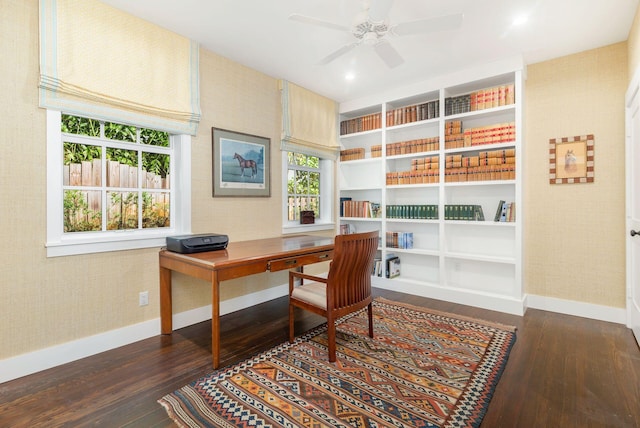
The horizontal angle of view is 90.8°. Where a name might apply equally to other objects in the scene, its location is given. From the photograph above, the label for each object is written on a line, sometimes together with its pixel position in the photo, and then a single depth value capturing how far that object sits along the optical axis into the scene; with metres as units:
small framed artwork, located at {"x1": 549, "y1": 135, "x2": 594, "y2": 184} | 3.11
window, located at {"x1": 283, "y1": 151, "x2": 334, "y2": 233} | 4.09
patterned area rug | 1.64
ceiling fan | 2.01
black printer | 2.50
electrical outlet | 2.63
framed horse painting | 3.18
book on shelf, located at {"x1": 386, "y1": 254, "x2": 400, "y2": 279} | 4.19
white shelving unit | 3.34
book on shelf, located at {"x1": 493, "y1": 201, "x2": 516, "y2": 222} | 3.34
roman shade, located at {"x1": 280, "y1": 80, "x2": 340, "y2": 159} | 3.84
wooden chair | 2.21
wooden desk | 2.14
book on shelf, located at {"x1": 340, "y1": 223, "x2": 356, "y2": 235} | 4.66
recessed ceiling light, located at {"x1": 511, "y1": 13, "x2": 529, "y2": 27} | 2.51
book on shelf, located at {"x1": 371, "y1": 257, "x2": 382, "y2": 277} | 4.27
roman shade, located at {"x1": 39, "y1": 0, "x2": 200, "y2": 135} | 2.13
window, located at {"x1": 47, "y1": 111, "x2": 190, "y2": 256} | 2.22
